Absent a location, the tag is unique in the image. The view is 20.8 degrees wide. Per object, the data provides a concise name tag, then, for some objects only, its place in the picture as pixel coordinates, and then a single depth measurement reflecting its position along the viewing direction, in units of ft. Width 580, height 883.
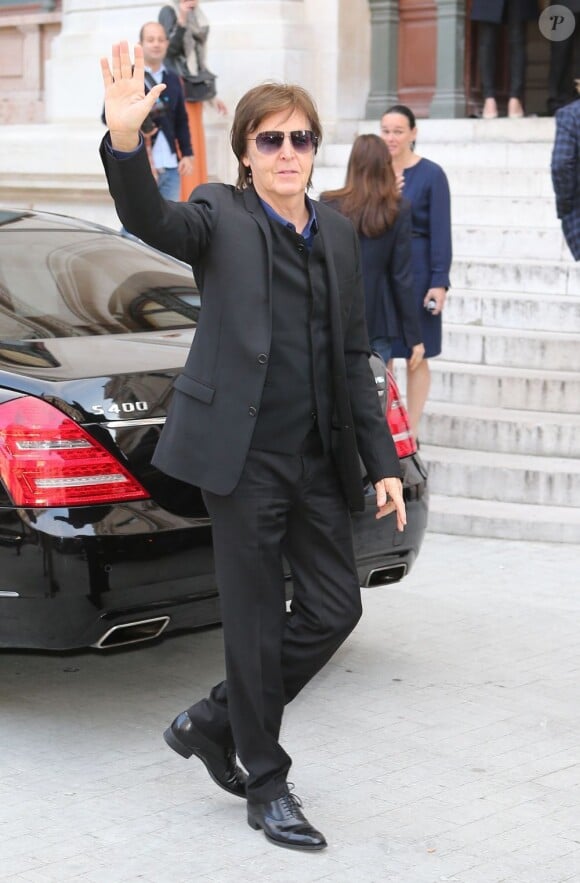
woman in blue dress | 25.45
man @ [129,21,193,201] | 33.14
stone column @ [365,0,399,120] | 40.98
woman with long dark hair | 23.54
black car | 14.38
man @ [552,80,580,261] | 24.04
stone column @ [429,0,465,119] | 39.93
